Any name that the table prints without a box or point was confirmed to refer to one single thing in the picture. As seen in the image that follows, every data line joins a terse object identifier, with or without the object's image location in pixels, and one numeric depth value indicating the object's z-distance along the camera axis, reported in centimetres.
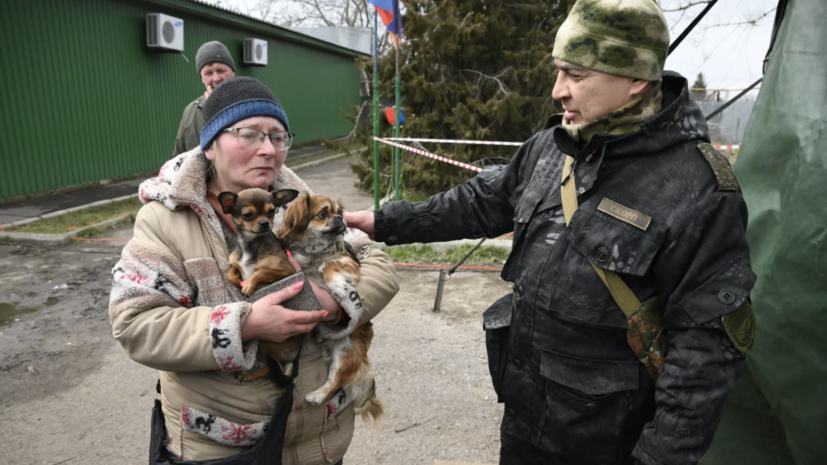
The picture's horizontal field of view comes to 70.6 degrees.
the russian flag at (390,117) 959
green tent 241
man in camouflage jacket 177
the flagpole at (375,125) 823
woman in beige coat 186
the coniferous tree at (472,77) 1019
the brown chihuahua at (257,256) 202
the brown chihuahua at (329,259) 215
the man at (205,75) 614
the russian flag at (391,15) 823
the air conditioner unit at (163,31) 1339
